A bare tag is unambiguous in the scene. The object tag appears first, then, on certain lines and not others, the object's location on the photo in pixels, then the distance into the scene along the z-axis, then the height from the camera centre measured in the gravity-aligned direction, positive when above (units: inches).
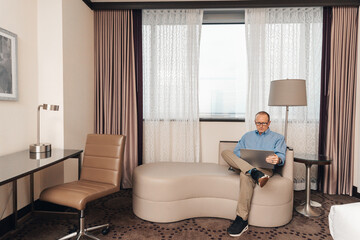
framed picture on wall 82.6 +16.9
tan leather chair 74.3 -25.1
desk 62.0 -16.1
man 88.4 -19.3
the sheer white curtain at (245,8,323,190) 129.2 +29.0
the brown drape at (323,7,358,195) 125.6 +8.3
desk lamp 87.2 -12.9
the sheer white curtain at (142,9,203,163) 133.6 +16.8
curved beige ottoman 92.2 -33.7
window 139.0 +24.8
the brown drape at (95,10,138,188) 133.0 +18.7
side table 99.1 -23.4
